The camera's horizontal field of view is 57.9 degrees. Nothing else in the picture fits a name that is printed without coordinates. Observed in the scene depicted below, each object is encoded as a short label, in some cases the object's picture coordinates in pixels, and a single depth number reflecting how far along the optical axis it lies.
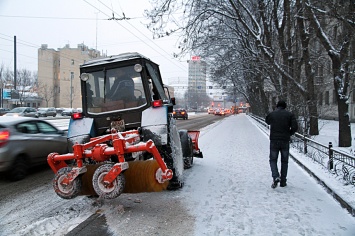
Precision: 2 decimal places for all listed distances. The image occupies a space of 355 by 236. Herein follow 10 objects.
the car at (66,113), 60.38
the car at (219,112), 72.36
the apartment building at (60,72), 83.38
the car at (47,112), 52.66
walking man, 6.95
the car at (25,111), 39.95
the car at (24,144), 7.43
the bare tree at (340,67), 12.02
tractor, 5.10
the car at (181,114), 44.50
